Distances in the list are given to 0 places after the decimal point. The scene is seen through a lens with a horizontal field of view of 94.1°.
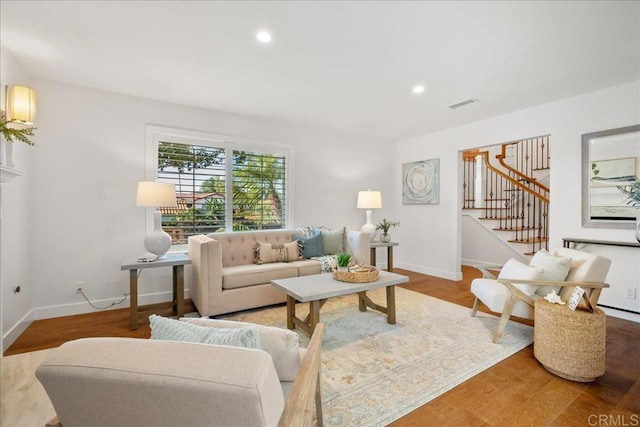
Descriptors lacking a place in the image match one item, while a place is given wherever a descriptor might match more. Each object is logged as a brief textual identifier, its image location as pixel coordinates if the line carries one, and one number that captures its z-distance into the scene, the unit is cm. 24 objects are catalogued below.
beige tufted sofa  309
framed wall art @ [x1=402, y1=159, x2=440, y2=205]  516
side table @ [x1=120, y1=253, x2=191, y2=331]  291
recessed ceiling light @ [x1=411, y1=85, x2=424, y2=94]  327
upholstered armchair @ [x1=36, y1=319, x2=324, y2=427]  66
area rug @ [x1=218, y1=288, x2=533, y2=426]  181
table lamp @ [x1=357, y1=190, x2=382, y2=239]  497
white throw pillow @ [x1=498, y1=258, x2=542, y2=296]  252
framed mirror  310
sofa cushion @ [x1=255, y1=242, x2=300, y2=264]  379
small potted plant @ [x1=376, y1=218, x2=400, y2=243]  495
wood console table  302
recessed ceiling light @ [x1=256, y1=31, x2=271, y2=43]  229
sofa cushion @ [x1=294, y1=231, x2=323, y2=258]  407
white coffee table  250
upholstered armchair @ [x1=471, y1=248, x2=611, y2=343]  236
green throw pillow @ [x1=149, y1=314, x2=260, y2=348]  94
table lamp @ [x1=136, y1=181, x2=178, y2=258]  316
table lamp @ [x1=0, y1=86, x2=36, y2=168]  230
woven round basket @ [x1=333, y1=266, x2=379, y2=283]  278
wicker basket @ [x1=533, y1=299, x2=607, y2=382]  198
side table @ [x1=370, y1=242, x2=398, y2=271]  479
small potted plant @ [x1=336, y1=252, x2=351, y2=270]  307
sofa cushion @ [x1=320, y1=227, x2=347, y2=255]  426
